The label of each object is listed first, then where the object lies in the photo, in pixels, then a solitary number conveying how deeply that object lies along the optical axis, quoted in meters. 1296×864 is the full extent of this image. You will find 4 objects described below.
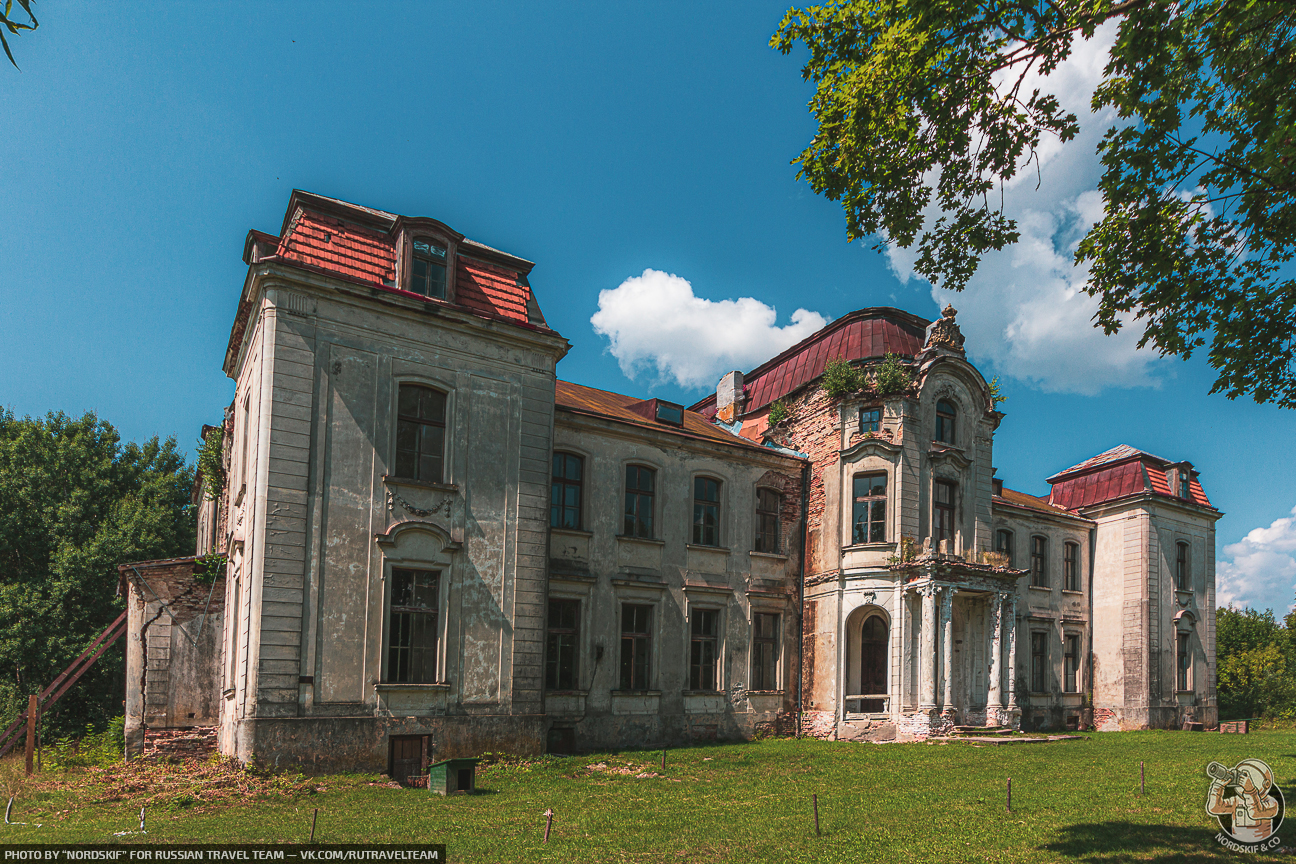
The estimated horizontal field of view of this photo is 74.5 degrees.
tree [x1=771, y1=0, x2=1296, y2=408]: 8.23
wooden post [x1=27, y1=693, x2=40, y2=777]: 15.73
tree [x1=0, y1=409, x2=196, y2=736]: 28.28
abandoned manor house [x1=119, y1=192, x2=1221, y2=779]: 15.87
